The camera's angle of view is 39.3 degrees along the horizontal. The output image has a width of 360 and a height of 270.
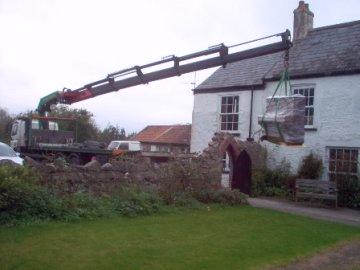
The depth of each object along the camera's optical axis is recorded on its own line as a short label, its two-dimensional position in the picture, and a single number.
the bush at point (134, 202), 11.78
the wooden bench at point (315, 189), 16.62
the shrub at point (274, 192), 19.02
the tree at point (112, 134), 54.92
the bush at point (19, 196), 10.03
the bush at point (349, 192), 16.94
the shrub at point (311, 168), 18.56
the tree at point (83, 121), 46.34
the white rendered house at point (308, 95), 18.22
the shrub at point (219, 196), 14.77
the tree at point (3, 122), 36.85
